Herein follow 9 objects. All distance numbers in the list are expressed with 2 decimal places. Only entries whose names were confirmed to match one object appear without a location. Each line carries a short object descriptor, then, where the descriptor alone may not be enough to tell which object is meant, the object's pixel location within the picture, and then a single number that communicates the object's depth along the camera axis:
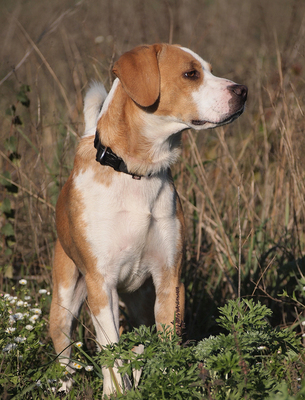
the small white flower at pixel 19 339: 5.44
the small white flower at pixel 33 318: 5.99
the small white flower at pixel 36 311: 6.30
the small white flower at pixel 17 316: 5.79
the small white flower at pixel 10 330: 5.44
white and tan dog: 5.57
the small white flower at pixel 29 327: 5.75
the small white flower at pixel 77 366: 5.91
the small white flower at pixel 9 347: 5.13
